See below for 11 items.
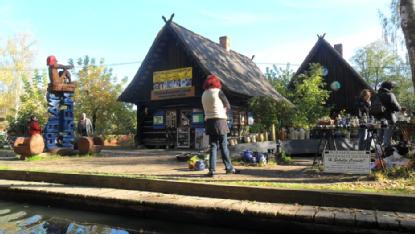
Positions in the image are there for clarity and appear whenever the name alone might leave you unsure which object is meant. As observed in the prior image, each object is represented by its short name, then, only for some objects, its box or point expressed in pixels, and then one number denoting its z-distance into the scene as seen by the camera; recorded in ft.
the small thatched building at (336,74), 89.61
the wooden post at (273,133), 45.11
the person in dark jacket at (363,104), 32.24
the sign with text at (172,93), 64.69
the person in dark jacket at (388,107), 27.43
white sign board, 21.53
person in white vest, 22.66
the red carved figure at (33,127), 41.70
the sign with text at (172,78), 66.18
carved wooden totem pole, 48.85
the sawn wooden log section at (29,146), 40.60
